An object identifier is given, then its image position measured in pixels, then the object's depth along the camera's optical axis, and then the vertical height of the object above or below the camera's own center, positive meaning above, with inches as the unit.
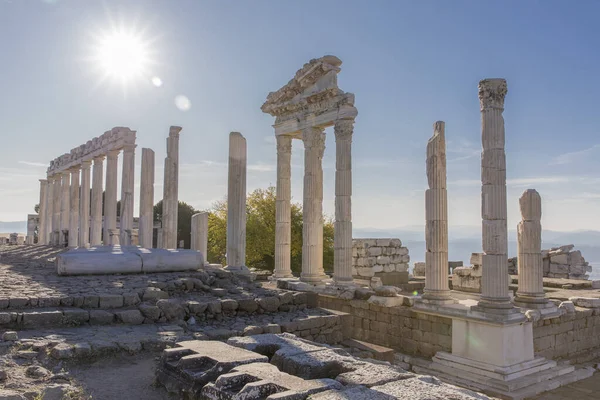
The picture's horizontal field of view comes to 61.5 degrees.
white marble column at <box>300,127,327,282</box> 691.4 +51.5
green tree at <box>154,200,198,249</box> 1706.4 +66.9
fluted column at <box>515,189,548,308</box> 526.0 -12.8
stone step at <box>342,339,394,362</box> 389.1 -87.4
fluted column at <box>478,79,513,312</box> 471.8 +50.4
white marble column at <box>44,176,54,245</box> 1374.3 +77.8
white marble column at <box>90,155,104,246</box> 1058.7 +74.5
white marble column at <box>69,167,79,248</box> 1178.0 +59.6
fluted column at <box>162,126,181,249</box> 846.5 +77.0
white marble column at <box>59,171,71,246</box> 1259.8 +72.7
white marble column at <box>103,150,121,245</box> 995.9 +97.9
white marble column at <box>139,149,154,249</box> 898.1 +69.6
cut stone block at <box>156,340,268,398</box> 214.5 -56.8
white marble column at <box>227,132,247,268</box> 708.0 +61.4
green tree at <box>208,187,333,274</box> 1181.7 +8.3
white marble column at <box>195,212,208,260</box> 764.6 +9.3
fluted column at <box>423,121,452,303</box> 531.5 +23.3
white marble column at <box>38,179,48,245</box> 1417.3 +65.1
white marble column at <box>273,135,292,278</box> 733.9 +43.5
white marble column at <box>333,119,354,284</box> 644.7 +57.3
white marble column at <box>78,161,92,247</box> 1147.3 +77.6
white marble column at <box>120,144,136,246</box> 935.7 +97.3
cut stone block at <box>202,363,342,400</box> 182.1 -55.1
